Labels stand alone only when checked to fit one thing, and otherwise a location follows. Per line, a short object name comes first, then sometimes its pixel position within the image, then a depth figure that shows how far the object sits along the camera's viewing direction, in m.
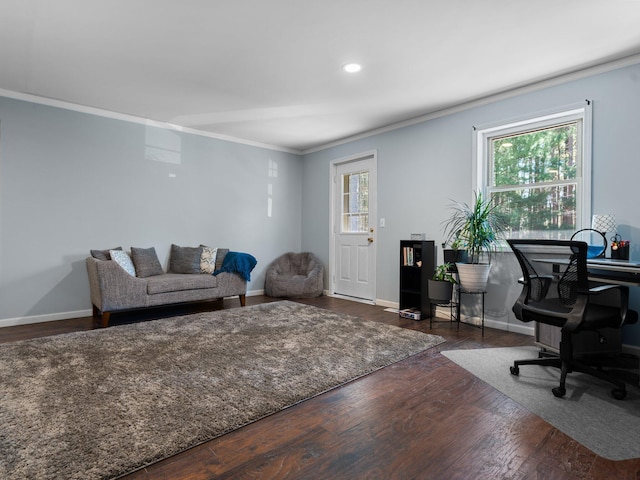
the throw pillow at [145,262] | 4.34
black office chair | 2.12
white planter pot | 3.60
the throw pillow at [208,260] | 4.77
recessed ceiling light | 3.17
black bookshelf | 4.22
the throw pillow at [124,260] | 4.07
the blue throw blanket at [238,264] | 4.75
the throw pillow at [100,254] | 4.17
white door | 5.24
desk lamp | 2.95
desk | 2.27
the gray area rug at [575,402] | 1.69
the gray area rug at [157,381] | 1.57
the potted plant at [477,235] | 3.62
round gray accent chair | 5.52
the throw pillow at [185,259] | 4.71
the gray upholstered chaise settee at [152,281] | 3.76
